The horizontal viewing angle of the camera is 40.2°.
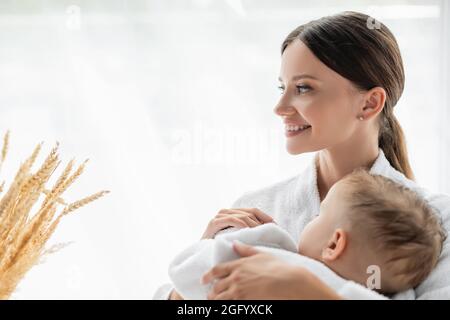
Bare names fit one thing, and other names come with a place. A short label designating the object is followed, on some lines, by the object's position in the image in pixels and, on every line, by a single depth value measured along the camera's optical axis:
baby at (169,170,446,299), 1.02
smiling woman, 1.39
